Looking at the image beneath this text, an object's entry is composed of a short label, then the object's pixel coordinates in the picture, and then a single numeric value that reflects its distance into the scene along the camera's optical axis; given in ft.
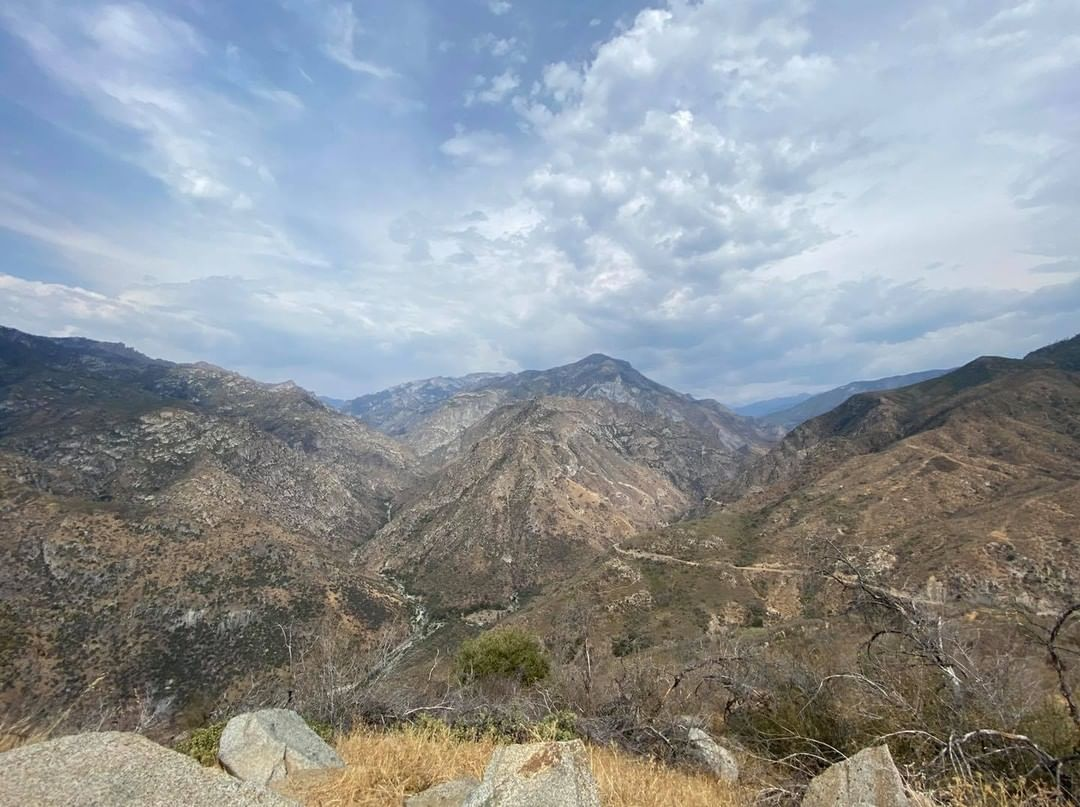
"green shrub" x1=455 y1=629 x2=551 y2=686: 123.95
